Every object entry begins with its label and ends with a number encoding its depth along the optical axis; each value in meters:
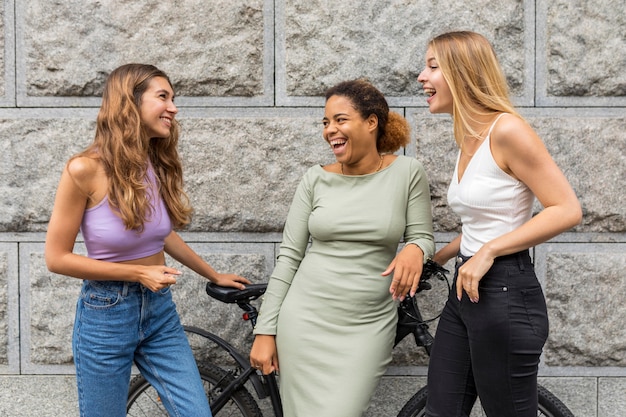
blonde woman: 2.12
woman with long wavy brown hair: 2.37
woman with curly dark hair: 2.74
